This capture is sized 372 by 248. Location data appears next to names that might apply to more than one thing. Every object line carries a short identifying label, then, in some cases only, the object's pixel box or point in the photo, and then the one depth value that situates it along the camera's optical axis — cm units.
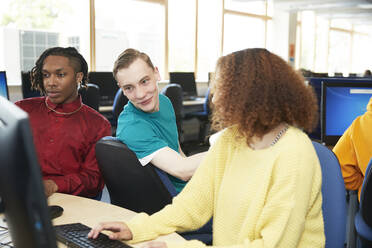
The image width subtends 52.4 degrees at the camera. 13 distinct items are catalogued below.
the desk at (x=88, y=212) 111
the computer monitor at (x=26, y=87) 394
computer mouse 114
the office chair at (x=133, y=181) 137
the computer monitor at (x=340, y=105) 223
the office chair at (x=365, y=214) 149
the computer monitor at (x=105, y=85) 488
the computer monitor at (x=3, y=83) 276
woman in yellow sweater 85
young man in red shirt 162
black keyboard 93
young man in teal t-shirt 143
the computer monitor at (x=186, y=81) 591
